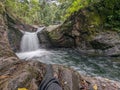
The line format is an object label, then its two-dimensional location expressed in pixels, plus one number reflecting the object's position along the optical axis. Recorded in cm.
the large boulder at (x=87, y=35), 647
